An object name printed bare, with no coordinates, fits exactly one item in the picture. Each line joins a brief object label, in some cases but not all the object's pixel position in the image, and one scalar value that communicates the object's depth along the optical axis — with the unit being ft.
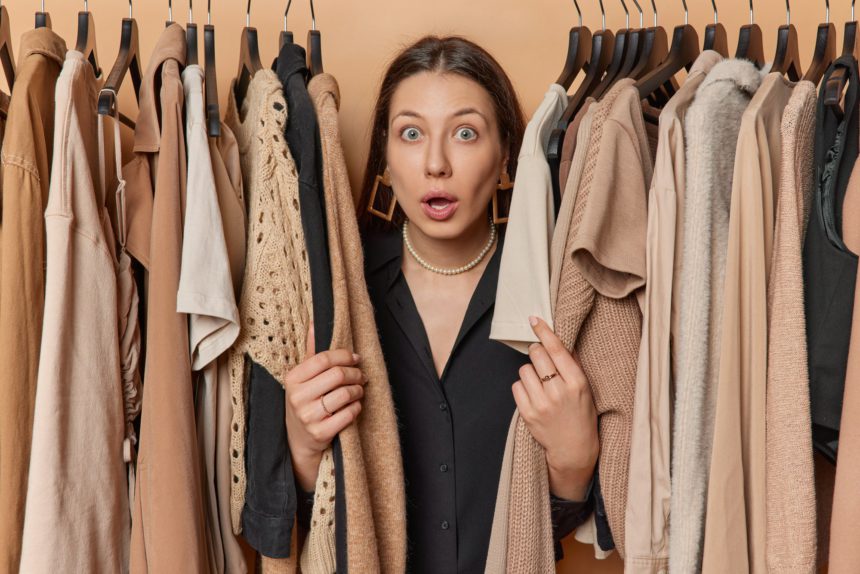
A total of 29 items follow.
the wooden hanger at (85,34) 4.52
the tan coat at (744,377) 3.62
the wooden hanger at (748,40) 4.60
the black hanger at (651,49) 4.71
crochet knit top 4.20
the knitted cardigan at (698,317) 3.77
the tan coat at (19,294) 3.82
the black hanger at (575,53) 4.76
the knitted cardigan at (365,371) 4.18
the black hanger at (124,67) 4.07
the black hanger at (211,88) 4.25
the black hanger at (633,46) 4.73
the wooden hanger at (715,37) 4.72
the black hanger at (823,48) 4.44
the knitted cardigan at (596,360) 4.03
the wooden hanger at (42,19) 4.42
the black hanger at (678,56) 4.53
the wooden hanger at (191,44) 4.58
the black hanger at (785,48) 4.59
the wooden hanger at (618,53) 4.75
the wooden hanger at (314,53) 4.77
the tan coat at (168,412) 3.94
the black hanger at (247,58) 4.77
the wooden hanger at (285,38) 4.72
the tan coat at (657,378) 3.83
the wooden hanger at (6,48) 4.45
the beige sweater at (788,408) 3.50
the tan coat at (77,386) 3.78
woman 4.59
